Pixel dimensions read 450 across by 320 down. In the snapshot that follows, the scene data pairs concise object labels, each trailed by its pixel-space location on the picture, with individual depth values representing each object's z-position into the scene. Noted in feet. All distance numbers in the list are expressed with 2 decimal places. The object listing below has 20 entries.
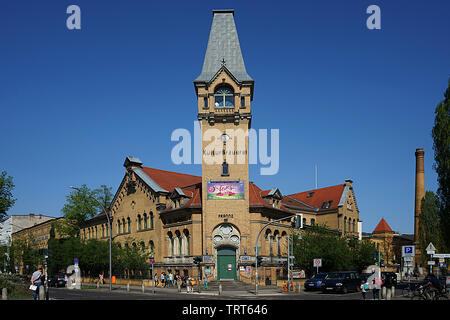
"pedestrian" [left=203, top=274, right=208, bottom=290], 148.41
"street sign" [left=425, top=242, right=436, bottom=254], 104.47
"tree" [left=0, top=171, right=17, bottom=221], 161.27
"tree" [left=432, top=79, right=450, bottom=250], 131.03
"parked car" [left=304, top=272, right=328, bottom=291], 132.26
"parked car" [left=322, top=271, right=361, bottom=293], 125.19
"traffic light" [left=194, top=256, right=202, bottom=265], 141.51
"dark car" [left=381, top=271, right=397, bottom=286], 132.05
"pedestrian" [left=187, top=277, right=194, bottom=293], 136.40
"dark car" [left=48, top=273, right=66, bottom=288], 182.47
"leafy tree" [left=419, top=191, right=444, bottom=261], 265.34
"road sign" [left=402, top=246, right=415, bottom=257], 98.72
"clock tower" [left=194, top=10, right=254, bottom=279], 169.58
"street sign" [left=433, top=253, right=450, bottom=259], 104.52
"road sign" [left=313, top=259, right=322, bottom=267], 138.95
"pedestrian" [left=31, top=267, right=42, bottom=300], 86.17
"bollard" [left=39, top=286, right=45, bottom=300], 88.30
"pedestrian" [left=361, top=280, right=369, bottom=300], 95.83
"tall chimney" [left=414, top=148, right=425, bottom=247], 294.25
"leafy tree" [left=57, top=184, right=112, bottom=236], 269.64
